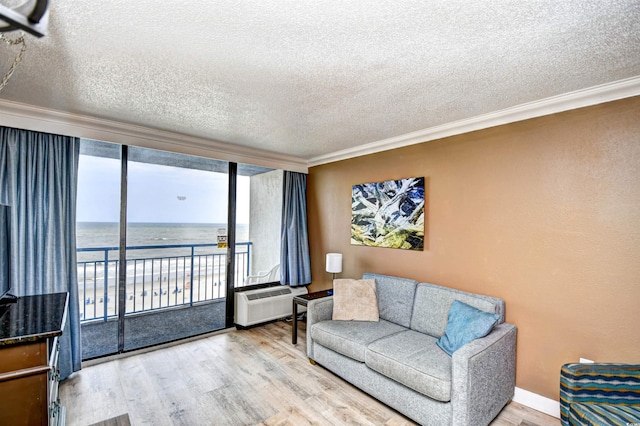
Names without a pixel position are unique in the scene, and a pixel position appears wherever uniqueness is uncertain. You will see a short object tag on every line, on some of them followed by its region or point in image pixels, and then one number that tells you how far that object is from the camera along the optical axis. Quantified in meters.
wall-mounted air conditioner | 3.96
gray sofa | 1.99
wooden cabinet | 1.43
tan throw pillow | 3.13
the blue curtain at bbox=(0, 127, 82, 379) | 2.58
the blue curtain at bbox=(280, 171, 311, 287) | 4.48
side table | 3.44
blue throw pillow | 2.26
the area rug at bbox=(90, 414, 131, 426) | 2.08
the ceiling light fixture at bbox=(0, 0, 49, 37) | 0.62
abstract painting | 3.25
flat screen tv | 2.01
